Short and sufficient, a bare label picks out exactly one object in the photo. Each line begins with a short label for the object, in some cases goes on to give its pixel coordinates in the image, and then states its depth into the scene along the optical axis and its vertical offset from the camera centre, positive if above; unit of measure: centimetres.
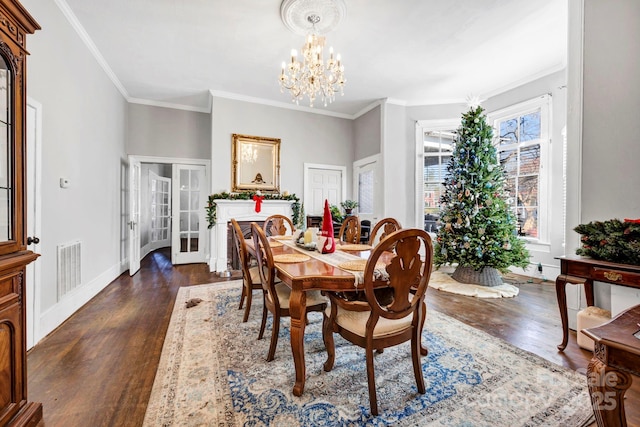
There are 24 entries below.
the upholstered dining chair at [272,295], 177 -60
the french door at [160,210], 666 -1
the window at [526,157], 408 +89
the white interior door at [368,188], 521 +48
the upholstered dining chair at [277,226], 366 -21
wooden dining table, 148 -42
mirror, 484 +88
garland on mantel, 457 +22
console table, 176 -43
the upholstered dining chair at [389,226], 258 -14
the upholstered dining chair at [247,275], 226 -58
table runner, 148 -34
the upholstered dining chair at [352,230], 316 -22
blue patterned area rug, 138 -104
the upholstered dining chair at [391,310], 136 -53
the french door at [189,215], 519 -9
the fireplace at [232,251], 465 -70
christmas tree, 370 -4
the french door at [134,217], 434 -12
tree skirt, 333 -99
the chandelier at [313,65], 277 +153
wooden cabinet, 119 -6
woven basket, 368 -88
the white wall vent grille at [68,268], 258 -59
